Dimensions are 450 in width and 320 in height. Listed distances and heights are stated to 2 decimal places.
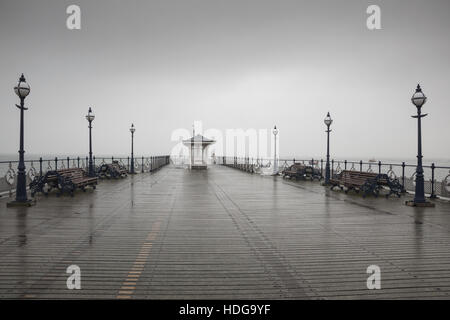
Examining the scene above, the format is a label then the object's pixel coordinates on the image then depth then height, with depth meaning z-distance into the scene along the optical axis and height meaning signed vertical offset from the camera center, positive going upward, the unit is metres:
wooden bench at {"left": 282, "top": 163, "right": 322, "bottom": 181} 20.30 -1.32
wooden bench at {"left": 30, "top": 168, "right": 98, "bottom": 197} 11.75 -1.10
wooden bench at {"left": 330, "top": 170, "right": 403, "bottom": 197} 12.02 -1.24
